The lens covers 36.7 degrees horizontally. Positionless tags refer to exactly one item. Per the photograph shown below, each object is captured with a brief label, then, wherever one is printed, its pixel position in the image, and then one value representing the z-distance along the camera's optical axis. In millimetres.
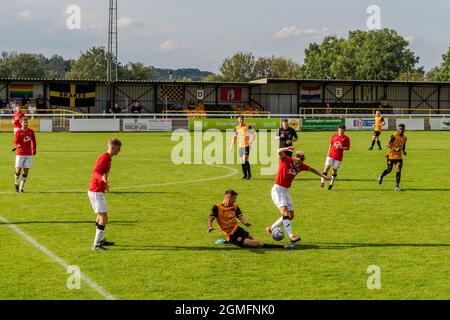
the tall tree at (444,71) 126450
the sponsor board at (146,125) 54719
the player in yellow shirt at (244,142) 25000
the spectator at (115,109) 66212
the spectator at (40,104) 67812
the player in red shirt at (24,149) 21266
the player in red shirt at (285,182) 14305
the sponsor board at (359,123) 58969
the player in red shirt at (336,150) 23172
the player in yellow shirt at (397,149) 22188
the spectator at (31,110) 59112
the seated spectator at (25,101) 68700
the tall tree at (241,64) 170375
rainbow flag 69188
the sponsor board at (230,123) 55469
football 14141
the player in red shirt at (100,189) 13273
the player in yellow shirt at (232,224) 13680
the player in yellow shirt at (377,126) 38169
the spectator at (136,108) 68562
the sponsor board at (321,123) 58188
